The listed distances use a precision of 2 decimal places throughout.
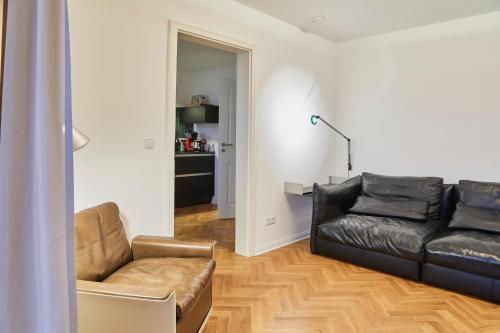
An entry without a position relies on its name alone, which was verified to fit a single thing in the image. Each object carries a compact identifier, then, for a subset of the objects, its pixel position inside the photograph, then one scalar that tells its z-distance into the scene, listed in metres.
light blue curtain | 0.91
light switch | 2.69
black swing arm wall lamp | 4.42
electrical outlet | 3.80
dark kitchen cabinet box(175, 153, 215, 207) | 5.73
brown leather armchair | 1.56
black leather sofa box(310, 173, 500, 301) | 2.73
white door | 5.14
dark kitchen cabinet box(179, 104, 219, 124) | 6.00
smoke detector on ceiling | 3.64
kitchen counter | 5.71
